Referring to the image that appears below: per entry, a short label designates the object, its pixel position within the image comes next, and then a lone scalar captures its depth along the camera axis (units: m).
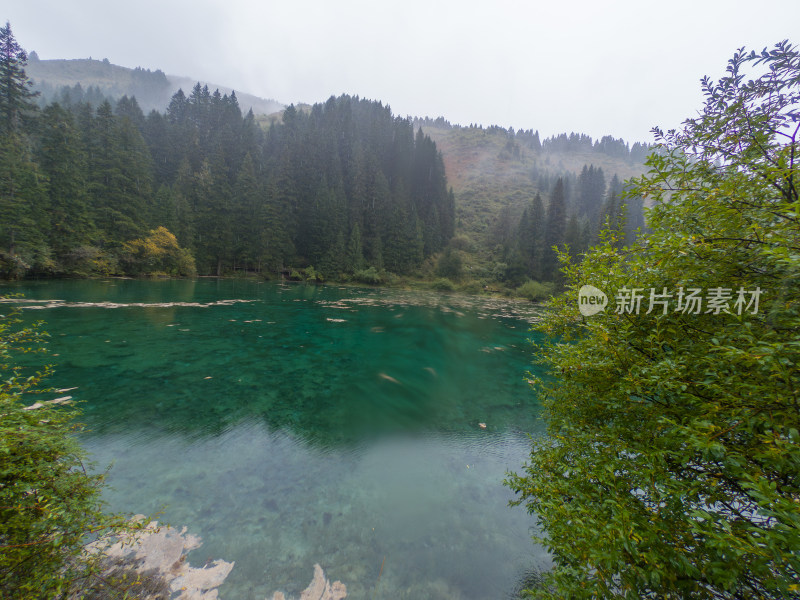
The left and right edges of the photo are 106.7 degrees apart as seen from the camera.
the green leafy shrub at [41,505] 2.25
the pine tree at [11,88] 28.20
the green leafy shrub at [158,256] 35.06
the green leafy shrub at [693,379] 1.89
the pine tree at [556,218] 54.75
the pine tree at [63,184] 28.78
